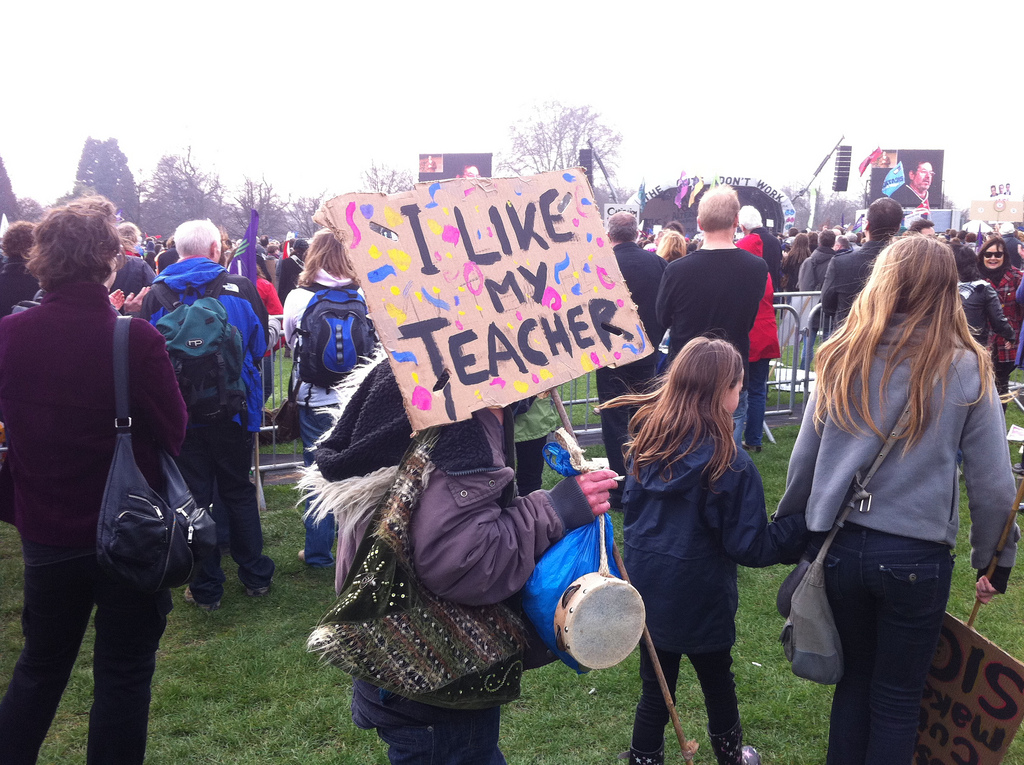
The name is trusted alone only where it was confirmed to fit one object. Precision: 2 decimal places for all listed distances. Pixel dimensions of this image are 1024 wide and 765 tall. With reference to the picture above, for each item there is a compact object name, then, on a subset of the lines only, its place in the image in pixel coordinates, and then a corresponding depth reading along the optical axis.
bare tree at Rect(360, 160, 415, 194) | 33.53
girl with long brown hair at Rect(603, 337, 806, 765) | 2.55
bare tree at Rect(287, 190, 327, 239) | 29.26
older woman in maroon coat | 2.51
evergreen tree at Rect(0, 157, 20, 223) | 18.48
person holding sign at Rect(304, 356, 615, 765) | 1.71
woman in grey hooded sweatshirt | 2.31
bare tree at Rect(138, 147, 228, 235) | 32.56
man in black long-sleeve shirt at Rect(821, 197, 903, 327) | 5.27
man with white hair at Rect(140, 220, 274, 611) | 4.18
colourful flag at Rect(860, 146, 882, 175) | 41.31
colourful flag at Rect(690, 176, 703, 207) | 29.85
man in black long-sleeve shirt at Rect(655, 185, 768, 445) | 4.94
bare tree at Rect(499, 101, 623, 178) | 53.94
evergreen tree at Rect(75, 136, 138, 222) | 46.38
